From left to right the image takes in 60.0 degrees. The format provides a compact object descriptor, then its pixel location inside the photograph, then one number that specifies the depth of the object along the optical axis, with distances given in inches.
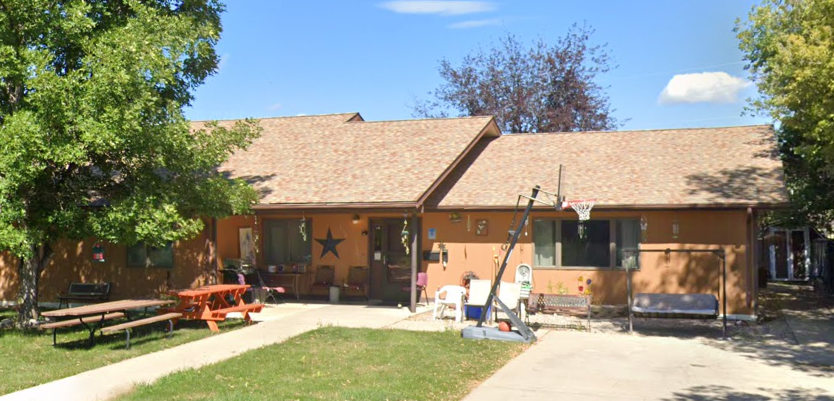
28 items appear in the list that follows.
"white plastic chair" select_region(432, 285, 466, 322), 577.6
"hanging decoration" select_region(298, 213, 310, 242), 665.6
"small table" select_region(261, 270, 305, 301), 709.9
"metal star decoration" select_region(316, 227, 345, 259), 711.1
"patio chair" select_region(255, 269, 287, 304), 647.8
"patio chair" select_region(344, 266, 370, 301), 698.2
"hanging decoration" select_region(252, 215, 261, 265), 713.6
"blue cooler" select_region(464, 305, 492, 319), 580.1
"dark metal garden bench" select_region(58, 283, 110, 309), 669.9
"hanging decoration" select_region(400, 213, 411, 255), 621.0
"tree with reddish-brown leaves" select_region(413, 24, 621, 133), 1418.6
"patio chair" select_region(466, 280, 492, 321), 572.4
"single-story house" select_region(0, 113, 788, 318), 602.9
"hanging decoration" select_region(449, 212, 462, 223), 660.1
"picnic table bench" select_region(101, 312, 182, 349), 440.1
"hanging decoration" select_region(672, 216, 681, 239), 606.2
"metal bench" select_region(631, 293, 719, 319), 513.7
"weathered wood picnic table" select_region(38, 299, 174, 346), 438.2
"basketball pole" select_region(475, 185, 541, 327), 471.5
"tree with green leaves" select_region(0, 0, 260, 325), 458.0
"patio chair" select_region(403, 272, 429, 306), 645.9
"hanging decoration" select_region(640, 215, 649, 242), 611.8
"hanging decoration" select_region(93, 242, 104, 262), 664.4
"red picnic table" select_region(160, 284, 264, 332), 518.6
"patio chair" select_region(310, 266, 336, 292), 706.8
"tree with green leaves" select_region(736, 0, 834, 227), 495.5
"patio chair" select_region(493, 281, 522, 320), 542.8
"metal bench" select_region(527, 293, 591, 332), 538.6
